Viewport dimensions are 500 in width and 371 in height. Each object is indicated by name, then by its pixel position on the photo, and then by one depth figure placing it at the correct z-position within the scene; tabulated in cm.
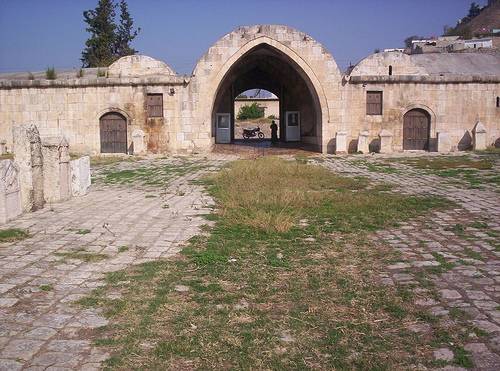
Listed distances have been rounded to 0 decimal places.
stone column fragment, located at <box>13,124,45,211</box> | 812
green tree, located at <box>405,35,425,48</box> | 9204
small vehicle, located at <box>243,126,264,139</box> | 3838
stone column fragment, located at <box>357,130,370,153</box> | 2142
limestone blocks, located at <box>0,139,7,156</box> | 2113
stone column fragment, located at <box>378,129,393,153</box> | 2128
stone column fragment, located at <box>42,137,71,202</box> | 914
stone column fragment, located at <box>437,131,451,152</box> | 2180
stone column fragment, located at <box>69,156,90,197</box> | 983
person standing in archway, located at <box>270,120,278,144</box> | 2841
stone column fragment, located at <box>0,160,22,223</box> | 730
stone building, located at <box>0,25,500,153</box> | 2142
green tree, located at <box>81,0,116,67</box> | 4981
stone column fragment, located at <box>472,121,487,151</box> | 2162
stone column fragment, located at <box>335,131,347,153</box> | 2144
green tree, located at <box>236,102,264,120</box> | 4991
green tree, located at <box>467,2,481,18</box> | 10362
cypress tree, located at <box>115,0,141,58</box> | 5434
